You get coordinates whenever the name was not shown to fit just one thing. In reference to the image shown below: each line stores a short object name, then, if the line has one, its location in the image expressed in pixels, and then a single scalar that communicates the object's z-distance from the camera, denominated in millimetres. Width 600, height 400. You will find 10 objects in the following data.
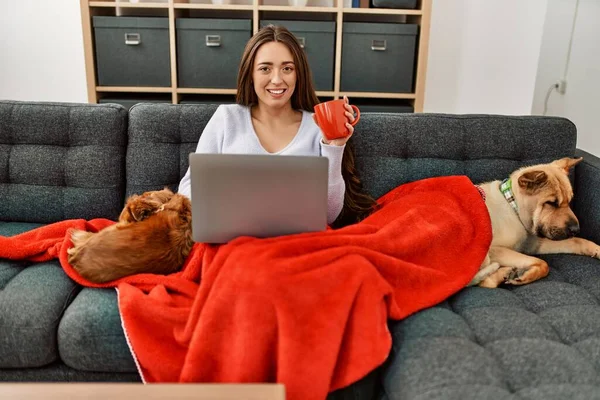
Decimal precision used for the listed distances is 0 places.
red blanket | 1298
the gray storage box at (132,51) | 2951
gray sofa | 1243
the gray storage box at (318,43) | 2951
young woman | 1858
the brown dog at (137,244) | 1557
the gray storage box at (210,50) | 2947
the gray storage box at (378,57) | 2998
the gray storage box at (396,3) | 3008
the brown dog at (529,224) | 1698
